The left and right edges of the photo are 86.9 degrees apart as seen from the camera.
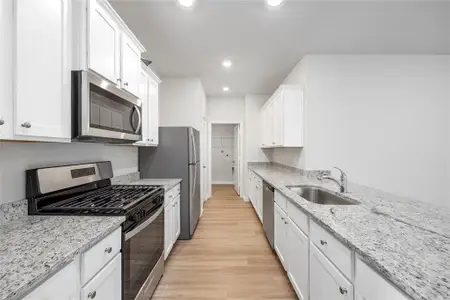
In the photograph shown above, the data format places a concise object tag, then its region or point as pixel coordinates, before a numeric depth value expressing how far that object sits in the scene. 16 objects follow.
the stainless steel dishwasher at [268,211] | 3.02
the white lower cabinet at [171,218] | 2.63
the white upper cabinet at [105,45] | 1.41
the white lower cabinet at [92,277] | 0.88
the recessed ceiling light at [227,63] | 3.75
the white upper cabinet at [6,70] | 0.96
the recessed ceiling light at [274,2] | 2.14
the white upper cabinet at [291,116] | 3.59
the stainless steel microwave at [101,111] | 1.38
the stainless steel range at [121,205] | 1.46
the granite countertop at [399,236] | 0.78
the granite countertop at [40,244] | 0.75
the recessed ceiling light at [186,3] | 2.16
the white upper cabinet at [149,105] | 2.70
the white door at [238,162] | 6.48
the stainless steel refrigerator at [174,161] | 3.38
